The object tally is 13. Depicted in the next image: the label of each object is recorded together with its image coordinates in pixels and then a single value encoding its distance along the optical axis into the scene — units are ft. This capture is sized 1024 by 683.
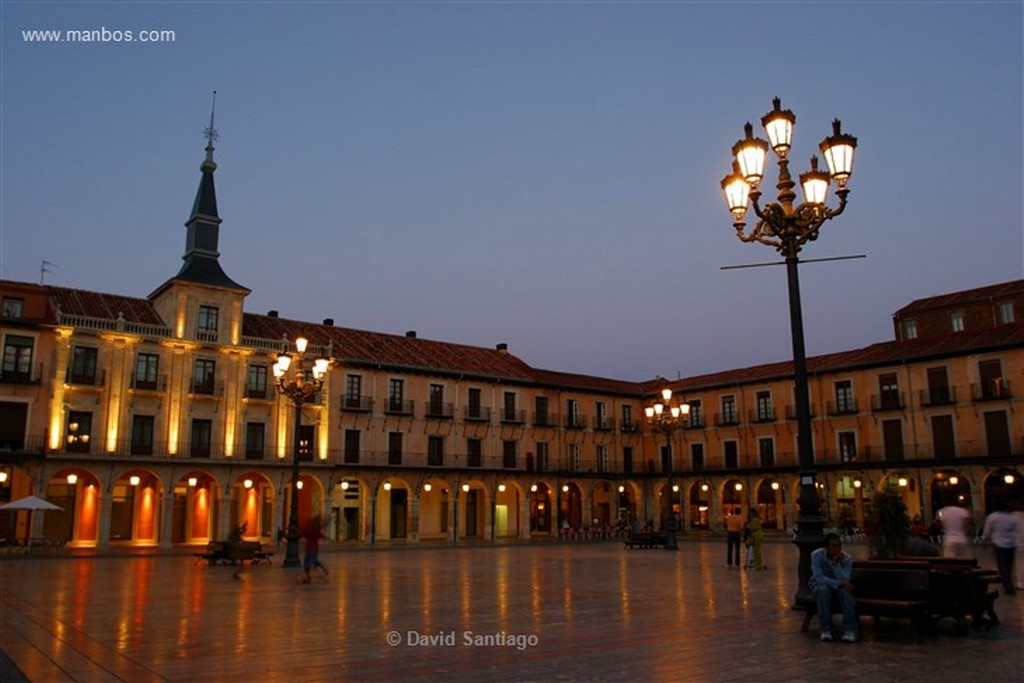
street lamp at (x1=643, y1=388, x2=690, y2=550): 89.66
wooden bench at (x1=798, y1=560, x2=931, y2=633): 27.78
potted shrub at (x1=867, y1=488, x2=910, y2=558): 38.04
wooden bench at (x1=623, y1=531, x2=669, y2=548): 101.86
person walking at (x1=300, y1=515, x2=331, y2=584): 52.90
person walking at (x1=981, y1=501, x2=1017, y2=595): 38.68
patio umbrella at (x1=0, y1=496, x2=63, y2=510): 88.89
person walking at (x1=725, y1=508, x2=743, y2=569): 65.77
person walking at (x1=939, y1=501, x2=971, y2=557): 43.57
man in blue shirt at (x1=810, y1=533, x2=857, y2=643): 27.37
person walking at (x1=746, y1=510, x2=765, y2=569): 62.03
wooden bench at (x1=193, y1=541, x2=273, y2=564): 68.74
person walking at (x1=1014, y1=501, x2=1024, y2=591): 38.11
